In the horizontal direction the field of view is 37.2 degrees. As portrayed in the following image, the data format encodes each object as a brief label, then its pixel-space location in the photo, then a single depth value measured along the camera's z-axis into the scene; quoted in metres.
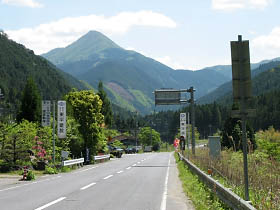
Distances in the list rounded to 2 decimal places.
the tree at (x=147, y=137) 130.75
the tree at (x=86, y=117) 43.59
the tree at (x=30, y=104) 52.00
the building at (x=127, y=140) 142.62
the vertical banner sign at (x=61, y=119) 34.84
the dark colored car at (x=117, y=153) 61.55
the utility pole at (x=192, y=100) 34.55
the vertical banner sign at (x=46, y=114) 35.72
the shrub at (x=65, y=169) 29.71
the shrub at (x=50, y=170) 27.87
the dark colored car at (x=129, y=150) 91.37
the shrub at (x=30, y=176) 22.28
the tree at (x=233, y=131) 49.56
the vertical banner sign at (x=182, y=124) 43.58
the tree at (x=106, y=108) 84.38
